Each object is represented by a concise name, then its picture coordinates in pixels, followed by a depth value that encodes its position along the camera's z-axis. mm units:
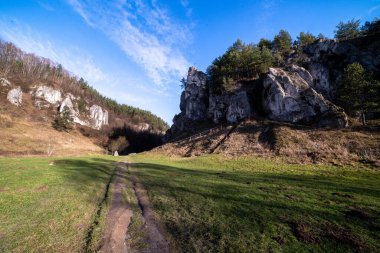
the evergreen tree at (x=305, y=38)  98312
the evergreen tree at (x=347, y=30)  88875
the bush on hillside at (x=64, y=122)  114150
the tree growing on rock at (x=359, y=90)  47656
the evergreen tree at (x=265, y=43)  110325
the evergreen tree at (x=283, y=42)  98875
